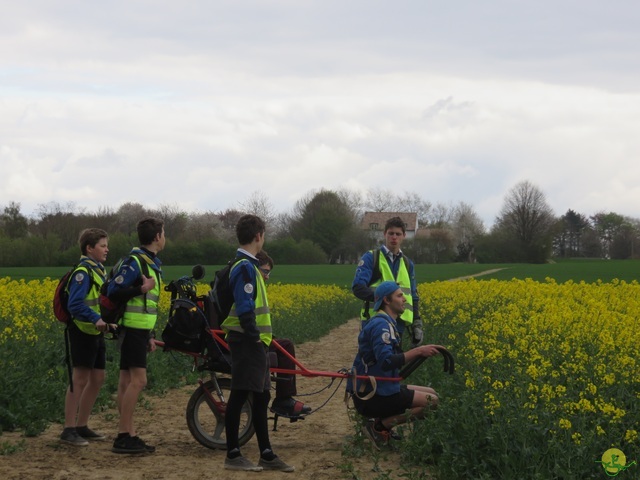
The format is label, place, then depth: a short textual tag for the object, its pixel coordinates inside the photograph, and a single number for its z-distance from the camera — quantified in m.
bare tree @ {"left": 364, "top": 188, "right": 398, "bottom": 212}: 117.31
